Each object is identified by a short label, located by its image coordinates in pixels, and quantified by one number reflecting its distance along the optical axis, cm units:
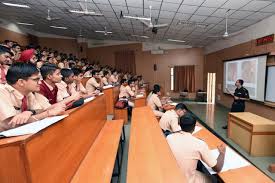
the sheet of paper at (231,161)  189
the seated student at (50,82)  217
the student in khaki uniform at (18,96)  129
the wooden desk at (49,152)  99
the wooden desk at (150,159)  138
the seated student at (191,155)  178
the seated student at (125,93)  632
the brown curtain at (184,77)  1141
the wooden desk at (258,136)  326
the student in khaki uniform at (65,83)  272
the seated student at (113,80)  732
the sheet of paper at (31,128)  107
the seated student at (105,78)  672
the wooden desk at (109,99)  537
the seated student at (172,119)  299
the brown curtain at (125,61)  1173
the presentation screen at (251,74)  514
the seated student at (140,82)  1017
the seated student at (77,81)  346
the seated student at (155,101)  503
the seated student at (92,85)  511
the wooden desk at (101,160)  186
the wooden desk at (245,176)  168
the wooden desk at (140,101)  588
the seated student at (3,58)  265
